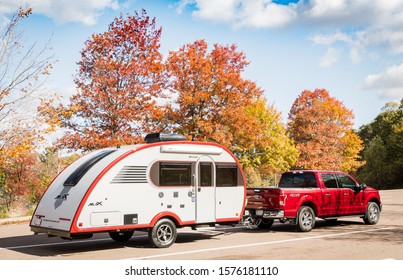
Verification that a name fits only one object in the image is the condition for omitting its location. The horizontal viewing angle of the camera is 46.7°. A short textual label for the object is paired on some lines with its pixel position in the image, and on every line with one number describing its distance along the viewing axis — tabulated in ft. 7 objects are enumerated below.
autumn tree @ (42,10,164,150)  69.72
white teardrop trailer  34.58
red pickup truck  46.37
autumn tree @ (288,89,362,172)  147.43
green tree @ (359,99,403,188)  205.05
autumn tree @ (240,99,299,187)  126.62
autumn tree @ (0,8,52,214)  52.85
